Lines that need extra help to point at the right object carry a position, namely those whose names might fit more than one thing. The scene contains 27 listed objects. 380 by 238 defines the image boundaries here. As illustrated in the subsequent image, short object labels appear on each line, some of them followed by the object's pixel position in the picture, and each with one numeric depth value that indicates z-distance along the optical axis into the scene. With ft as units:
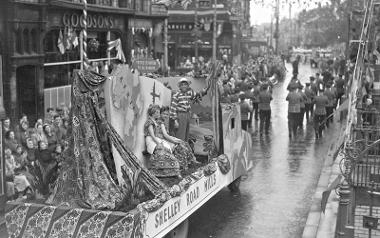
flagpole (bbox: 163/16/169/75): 88.56
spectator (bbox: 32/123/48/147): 36.01
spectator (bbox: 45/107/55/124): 40.81
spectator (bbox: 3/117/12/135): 33.21
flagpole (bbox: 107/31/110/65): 77.21
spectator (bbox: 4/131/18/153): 32.56
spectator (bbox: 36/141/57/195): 27.43
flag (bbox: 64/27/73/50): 63.46
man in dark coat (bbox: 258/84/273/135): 62.90
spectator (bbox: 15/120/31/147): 36.04
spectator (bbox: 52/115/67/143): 38.06
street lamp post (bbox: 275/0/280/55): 170.54
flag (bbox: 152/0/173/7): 45.89
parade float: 22.65
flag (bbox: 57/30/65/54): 62.35
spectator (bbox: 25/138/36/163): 35.27
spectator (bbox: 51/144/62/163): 33.72
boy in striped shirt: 33.68
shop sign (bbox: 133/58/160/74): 51.42
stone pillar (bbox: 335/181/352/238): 26.02
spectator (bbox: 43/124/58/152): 36.94
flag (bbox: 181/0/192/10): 55.85
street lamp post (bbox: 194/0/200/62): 105.73
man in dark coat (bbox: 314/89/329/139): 61.31
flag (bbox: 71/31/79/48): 64.80
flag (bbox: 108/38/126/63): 71.56
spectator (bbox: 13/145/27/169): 32.17
